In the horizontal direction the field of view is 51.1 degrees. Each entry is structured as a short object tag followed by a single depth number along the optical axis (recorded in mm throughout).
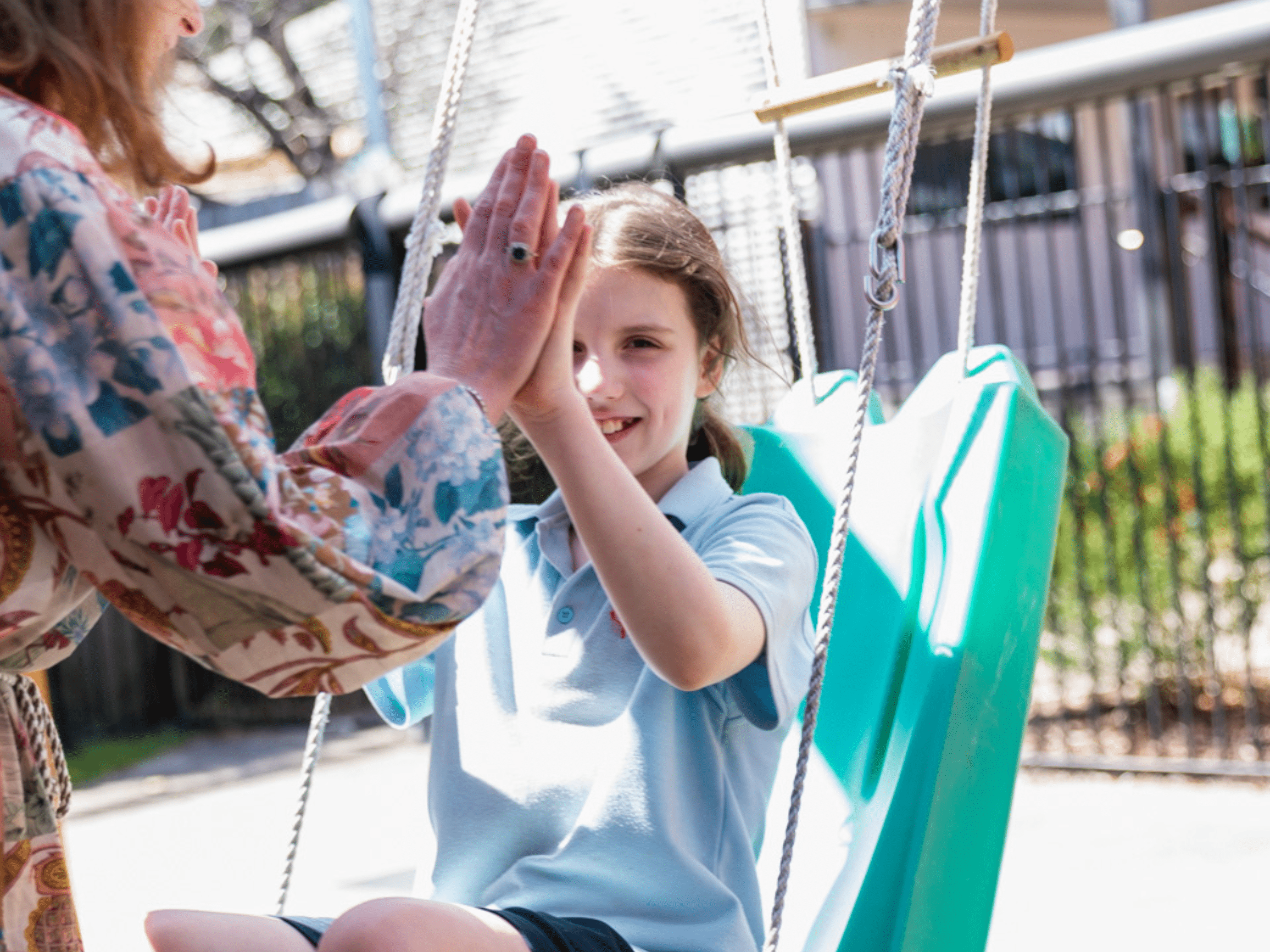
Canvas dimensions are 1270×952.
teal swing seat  1538
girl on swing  1186
